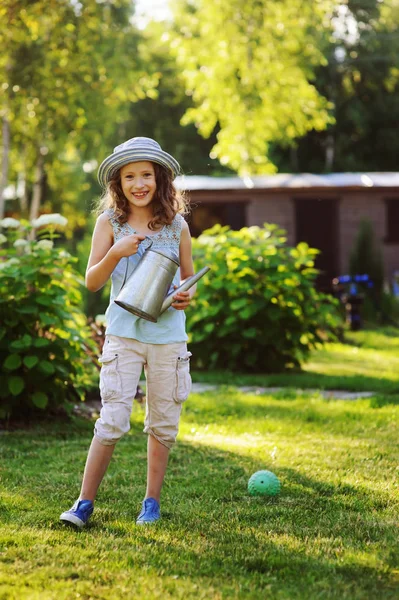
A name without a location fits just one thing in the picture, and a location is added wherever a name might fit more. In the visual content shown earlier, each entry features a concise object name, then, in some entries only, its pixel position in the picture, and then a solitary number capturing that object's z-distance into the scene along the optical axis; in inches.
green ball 158.1
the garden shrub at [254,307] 334.3
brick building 695.7
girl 139.5
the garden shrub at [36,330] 223.1
